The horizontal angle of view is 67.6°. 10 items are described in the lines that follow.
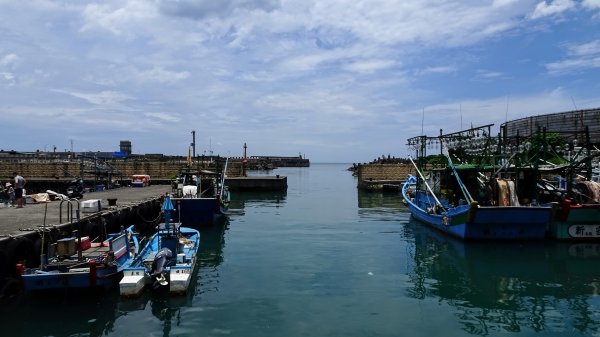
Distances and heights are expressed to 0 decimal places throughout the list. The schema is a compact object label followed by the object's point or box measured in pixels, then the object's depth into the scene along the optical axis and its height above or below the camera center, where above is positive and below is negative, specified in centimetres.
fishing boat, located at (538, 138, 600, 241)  2244 -235
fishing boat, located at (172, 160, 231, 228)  2883 -214
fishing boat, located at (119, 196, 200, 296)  1371 -329
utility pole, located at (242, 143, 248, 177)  7434 -61
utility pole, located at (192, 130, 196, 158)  4131 +196
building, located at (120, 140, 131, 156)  12169 +543
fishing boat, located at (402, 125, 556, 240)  2216 -225
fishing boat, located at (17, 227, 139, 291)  1285 -306
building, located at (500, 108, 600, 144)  5231 +533
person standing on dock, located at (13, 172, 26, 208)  2533 -131
